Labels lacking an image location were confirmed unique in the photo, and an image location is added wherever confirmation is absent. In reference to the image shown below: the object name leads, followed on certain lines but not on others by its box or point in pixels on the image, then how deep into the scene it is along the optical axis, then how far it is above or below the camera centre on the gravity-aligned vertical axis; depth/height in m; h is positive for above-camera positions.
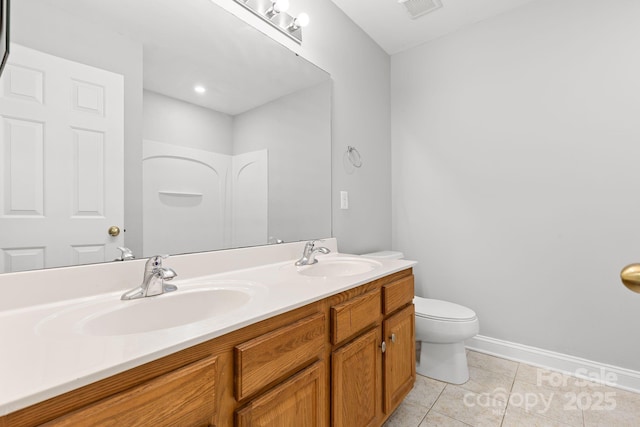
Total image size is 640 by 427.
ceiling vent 2.02 +1.45
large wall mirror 0.84 +0.30
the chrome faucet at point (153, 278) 0.91 -0.20
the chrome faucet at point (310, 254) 1.52 -0.20
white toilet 1.76 -0.75
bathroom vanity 0.50 -0.34
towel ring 2.14 +0.43
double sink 0.74 -0.27
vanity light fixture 1.50 +1.06
